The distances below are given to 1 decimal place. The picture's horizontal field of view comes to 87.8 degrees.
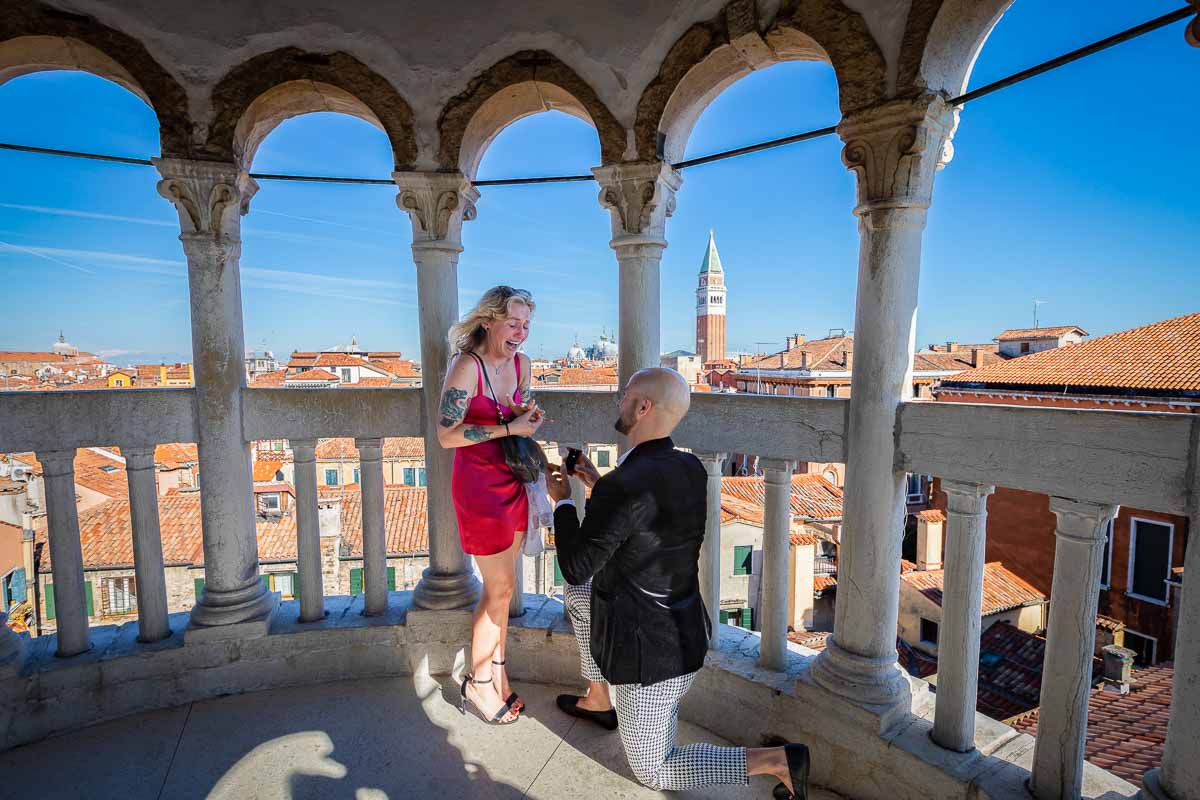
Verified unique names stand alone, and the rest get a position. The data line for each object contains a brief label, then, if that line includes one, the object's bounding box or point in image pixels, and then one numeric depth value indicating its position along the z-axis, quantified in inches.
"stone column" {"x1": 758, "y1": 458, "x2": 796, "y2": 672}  123.6
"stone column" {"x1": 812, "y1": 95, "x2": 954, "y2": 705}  103.4
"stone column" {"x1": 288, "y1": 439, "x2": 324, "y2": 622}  147.7
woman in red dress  115.3
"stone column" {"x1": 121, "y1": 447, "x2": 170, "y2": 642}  138.9
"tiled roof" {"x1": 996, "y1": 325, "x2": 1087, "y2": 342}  1165.1
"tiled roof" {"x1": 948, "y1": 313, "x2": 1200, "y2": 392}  521.0
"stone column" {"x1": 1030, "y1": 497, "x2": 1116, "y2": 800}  87.7
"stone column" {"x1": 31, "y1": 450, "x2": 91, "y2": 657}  132.6
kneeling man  87.6
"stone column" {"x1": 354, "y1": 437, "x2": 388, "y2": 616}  149.3
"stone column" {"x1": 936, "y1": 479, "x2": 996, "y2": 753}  100.9
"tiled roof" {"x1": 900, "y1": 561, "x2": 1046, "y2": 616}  628.1
